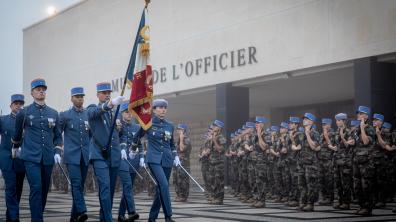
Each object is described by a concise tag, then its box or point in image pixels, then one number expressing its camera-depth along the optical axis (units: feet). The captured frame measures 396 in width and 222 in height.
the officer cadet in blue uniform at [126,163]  34.42
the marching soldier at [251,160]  51.06
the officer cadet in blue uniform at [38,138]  30.07
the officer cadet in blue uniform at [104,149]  29.27
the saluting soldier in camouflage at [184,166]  56.50
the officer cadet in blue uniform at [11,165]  32.89
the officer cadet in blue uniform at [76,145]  30.96
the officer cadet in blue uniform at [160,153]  31.68
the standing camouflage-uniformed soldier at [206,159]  55.01
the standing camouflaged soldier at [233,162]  61.25
